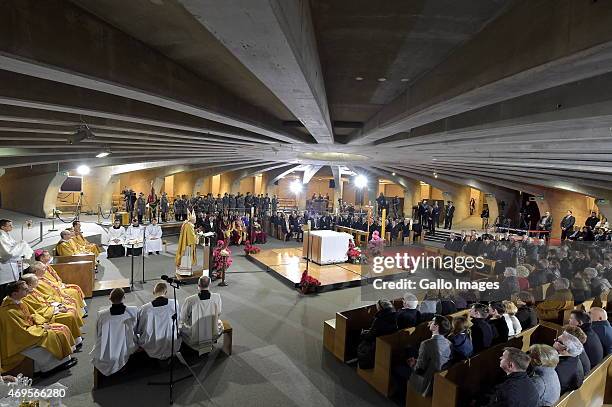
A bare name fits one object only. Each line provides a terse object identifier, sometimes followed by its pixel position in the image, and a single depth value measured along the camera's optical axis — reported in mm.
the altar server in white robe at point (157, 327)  4836
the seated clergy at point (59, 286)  5820
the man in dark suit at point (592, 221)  14554
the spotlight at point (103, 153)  9281
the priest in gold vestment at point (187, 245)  9062
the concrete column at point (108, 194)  17625
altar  10930
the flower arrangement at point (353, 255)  11469
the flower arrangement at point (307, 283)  8625
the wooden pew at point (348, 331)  5352
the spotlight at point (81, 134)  6098
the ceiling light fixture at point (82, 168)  13014
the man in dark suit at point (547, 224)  15734
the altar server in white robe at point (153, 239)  12040
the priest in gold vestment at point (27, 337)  4348
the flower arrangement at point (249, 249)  12492
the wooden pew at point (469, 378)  3533
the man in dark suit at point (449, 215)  19836
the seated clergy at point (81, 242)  8962
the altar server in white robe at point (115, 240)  11484
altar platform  9391
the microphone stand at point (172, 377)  4352
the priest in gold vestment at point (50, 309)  4906
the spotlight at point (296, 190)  27197
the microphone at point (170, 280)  4488
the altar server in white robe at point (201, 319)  5137
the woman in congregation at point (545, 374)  3164
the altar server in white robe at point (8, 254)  6564
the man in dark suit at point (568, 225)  14805
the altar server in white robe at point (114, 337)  4441
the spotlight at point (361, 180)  21994
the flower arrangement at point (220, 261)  9234
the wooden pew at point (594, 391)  3518
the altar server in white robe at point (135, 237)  11386
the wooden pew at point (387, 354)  4500
